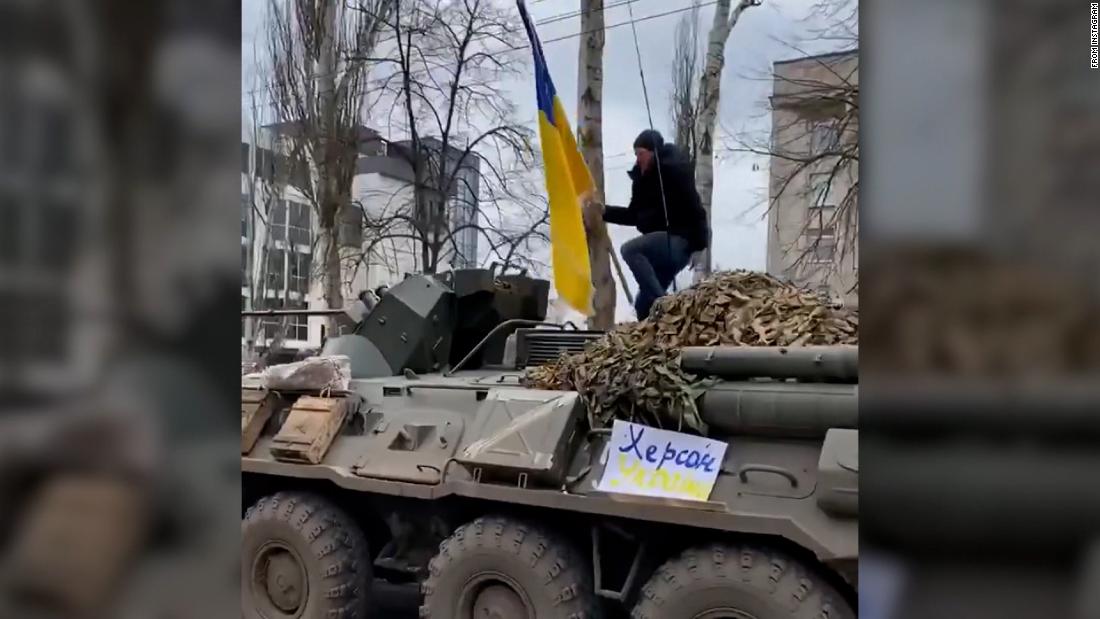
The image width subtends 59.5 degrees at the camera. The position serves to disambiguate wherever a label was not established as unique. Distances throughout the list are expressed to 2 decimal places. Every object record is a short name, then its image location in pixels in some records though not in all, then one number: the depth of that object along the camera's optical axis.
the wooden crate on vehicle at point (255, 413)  5.10
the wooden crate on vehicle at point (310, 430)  4.77
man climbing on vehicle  7.80
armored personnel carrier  3.51
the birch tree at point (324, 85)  11.70
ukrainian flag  7.34
